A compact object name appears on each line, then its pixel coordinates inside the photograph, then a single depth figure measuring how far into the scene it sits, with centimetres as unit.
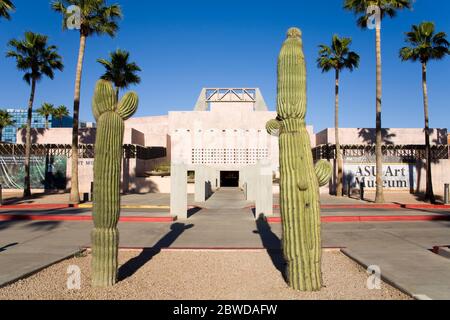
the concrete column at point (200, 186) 2277
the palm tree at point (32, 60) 2344
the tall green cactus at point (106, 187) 557
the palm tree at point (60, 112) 4993
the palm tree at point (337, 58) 2416
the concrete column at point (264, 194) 1475
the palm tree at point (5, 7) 1640
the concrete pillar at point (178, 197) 1440
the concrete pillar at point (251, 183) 2117
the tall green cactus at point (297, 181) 529
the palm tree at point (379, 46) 1931
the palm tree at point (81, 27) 1930
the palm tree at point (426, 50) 2059
